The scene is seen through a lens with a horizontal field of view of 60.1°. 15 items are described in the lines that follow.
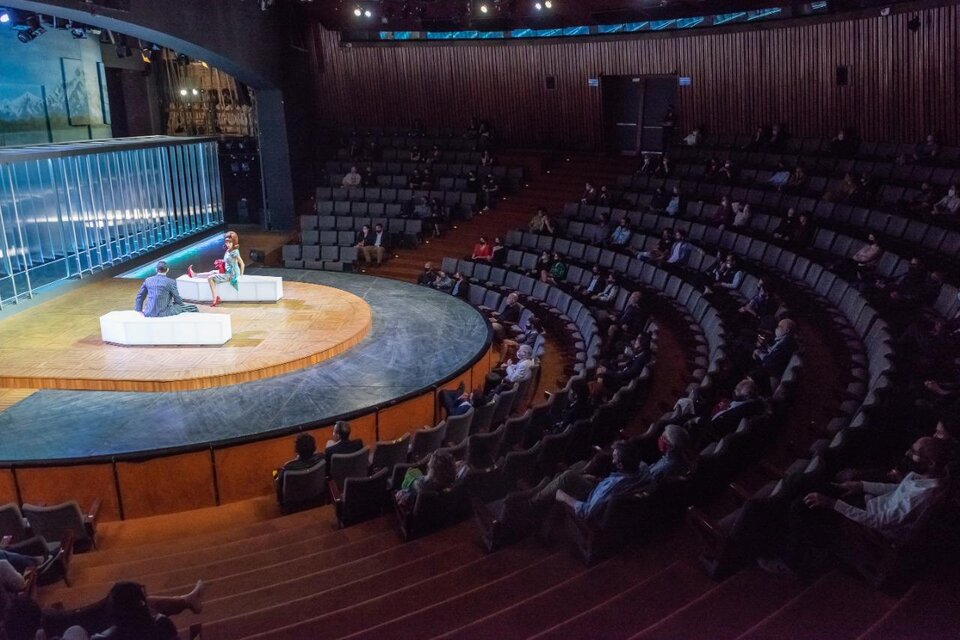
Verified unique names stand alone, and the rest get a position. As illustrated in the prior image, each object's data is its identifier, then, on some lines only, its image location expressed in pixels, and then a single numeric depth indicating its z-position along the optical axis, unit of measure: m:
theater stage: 6.20
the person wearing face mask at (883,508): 3.23
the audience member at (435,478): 4.47
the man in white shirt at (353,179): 14.58
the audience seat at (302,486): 5.16
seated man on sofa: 7.78
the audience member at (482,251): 11.48
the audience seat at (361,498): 4.77
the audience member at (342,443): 5.38
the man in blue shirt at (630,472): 3.81
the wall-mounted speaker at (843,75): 12.05
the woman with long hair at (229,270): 9.19
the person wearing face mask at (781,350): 5.84
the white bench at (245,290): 9.45
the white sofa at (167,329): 7.82
